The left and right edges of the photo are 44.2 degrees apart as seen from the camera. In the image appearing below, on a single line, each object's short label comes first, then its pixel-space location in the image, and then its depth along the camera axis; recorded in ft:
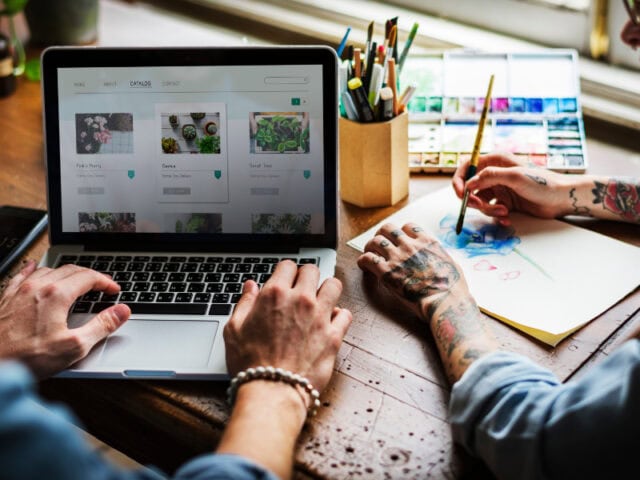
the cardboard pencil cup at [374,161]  3.70
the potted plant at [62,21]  5.35
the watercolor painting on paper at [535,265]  3.12
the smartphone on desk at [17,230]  3.58
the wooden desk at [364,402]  2.56
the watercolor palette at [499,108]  4.11
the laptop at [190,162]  3.34
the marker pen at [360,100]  3.62
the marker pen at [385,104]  3.64
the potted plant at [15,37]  5.18
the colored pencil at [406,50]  4.02
